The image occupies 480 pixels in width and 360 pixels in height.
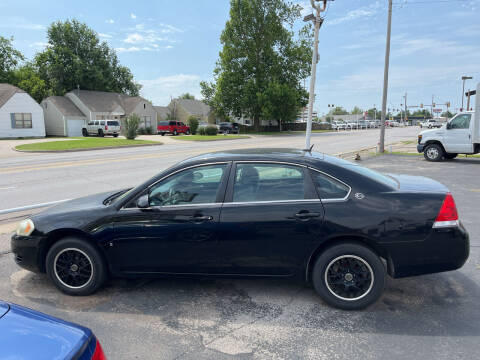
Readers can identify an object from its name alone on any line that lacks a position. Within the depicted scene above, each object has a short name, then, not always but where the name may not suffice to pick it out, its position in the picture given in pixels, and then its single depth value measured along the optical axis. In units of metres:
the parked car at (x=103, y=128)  42.62
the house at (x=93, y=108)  48.09
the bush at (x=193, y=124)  46.81
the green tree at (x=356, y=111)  187.38
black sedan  3.49
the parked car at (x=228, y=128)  53.34
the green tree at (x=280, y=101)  51.47
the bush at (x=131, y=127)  33.53
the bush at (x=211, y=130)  43.91
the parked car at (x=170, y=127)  47.97
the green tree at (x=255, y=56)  53.16
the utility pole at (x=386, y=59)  19.02
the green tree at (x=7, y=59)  57.75
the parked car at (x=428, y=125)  66.81
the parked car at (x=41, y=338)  1.51
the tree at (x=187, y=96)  126.44
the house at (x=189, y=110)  69.44
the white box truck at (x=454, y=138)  14.45
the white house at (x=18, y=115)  40.38
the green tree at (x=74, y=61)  58.38
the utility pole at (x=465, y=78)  48.30
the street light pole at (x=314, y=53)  12.89
